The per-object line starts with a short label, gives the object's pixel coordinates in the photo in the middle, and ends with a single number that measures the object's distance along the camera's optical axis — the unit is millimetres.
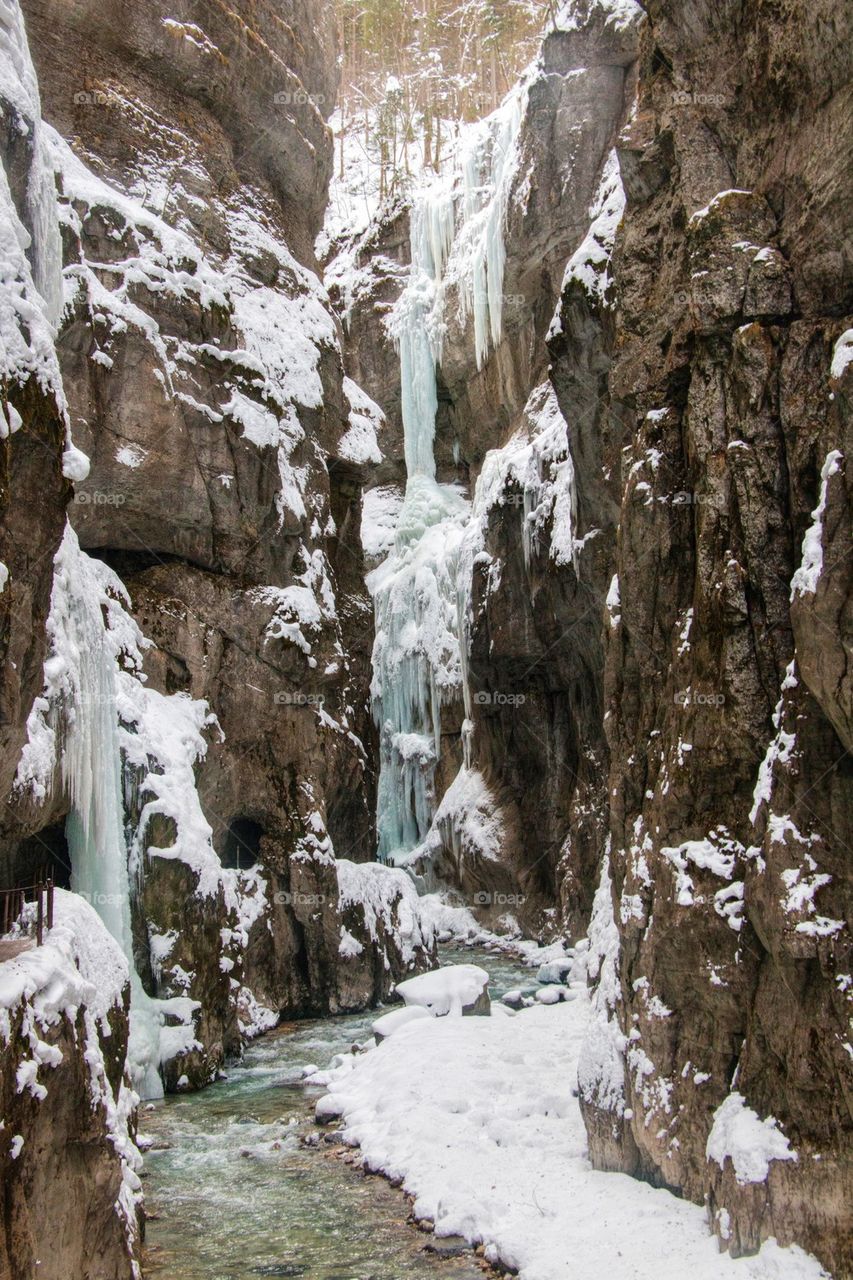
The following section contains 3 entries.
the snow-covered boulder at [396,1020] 15516
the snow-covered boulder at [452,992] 16125
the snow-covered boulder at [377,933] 19812
